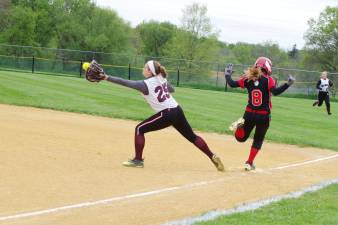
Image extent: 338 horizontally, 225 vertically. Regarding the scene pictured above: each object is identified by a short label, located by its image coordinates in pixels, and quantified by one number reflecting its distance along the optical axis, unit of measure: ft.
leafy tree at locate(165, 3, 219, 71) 211.61
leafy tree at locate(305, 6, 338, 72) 200.63
